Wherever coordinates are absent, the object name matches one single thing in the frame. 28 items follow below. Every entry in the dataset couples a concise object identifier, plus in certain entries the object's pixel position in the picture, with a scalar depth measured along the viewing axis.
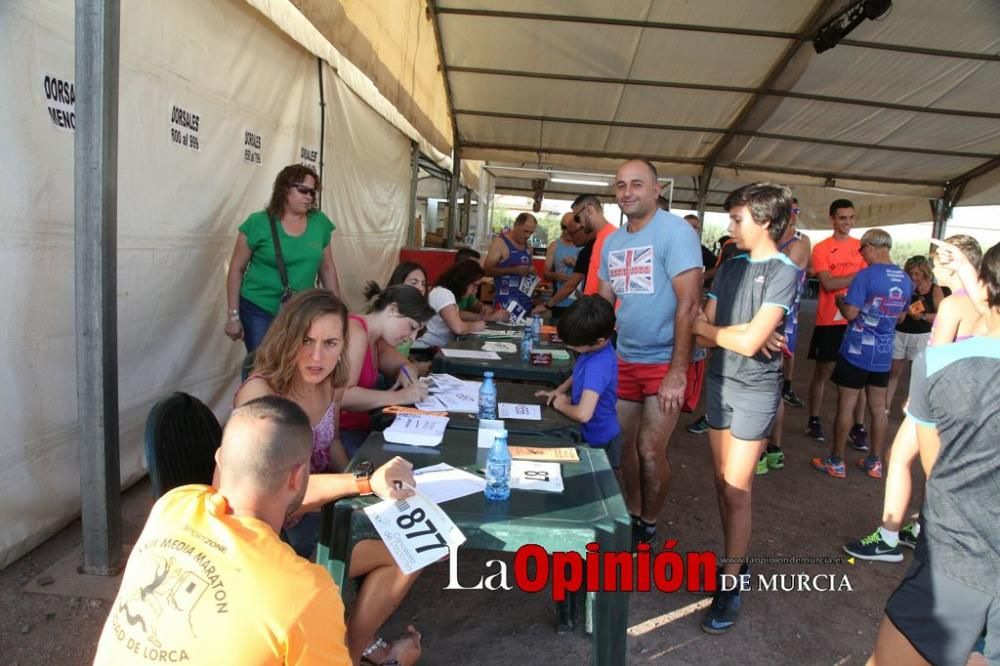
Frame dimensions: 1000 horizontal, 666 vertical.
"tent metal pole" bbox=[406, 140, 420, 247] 8.08
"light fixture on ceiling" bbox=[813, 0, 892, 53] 5.75
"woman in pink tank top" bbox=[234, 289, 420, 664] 1.64
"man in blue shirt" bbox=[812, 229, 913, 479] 3.96
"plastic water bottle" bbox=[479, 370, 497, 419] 2.36
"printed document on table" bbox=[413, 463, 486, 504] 1.64
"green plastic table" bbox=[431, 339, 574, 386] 3.25
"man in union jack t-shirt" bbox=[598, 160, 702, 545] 2.70
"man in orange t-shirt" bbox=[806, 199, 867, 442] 4.75
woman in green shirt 3.41
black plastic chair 1.66
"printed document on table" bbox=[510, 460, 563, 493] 1.73
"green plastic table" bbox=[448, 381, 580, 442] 2.25
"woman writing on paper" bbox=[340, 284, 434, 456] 2.46
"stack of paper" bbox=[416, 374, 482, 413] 2.47
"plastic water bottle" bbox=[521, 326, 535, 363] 3.57
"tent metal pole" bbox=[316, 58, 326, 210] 4.85
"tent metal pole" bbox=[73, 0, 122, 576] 2.19
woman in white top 4.08
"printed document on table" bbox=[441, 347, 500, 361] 3.48
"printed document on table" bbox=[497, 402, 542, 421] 2.43
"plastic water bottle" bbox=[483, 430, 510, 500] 1.63
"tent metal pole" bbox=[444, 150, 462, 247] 9.58
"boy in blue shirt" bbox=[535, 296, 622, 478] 2.55
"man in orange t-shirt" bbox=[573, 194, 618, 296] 3.72
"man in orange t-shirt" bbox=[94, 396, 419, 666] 0.98
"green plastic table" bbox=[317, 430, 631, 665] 1.49
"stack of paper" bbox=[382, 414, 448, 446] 2.04
